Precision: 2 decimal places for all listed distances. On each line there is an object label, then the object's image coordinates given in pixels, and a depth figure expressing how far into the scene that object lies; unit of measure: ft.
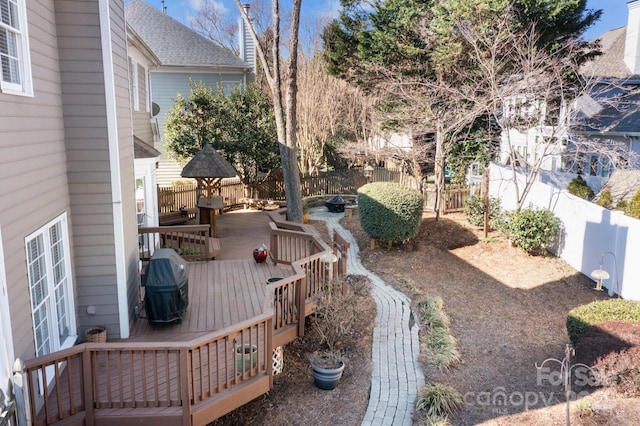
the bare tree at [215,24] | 125.80
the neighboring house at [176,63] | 72.43
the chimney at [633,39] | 65.67
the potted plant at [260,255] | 33.71
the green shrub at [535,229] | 41.14
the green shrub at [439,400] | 19.11
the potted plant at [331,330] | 21.63
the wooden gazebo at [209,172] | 42.73
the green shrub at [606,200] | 45.09
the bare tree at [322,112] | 76.23
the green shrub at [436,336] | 23.76
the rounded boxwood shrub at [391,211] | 43.04
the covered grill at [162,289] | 22.70
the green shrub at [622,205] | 40.70
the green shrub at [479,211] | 48.70
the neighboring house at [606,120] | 51.22
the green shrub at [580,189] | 49.39
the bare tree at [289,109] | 42.55
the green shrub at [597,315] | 24.03
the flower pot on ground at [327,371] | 21.47
